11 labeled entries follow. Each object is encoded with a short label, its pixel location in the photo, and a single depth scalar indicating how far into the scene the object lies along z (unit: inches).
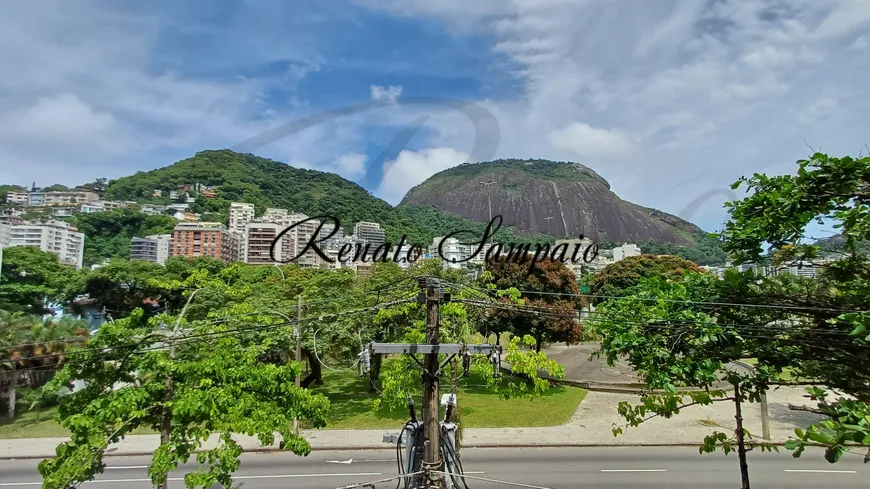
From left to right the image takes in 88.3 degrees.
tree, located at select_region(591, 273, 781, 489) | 218.4
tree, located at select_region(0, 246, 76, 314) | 1339.8
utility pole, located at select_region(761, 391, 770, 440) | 586.9
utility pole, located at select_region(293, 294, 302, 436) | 550.9
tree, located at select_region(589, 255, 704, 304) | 1705.2
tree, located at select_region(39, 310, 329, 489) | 261.1
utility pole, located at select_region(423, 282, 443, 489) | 243.4
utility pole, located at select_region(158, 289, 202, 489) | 296.1
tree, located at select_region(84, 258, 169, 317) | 1646.2
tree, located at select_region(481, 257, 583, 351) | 878.4
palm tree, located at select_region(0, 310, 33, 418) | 662.5
